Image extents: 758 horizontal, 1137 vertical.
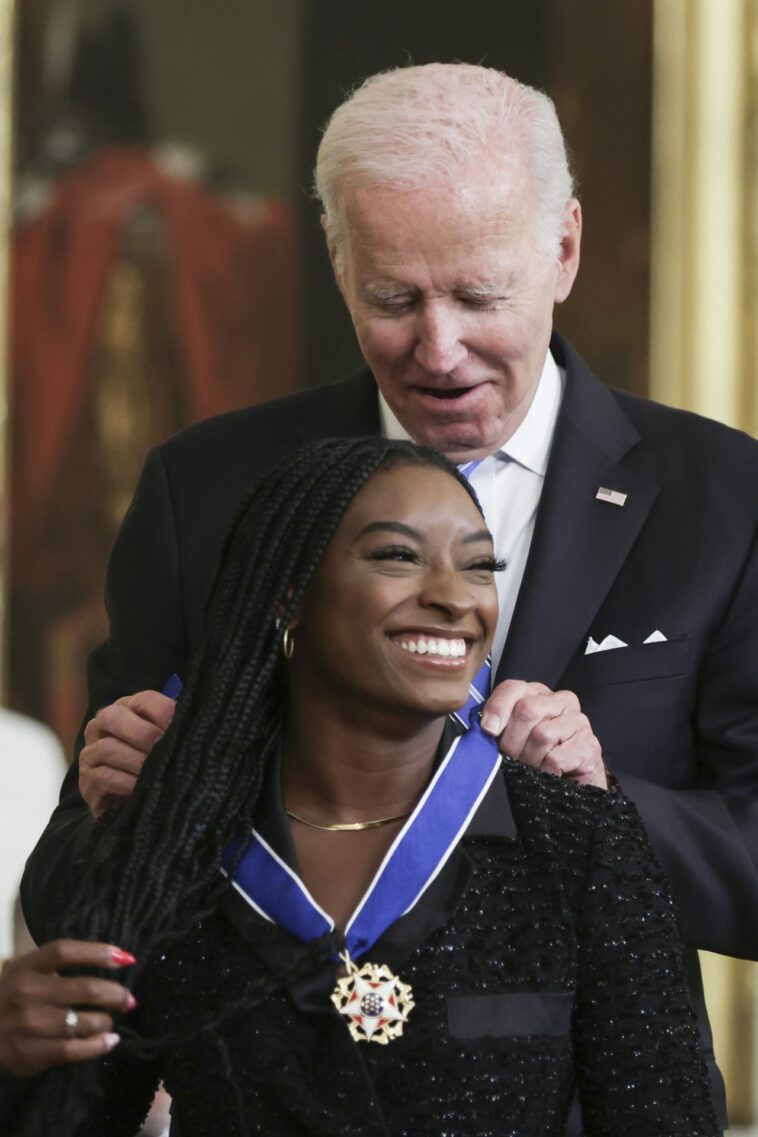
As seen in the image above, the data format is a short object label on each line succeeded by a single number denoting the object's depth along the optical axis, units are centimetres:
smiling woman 420
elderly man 535
